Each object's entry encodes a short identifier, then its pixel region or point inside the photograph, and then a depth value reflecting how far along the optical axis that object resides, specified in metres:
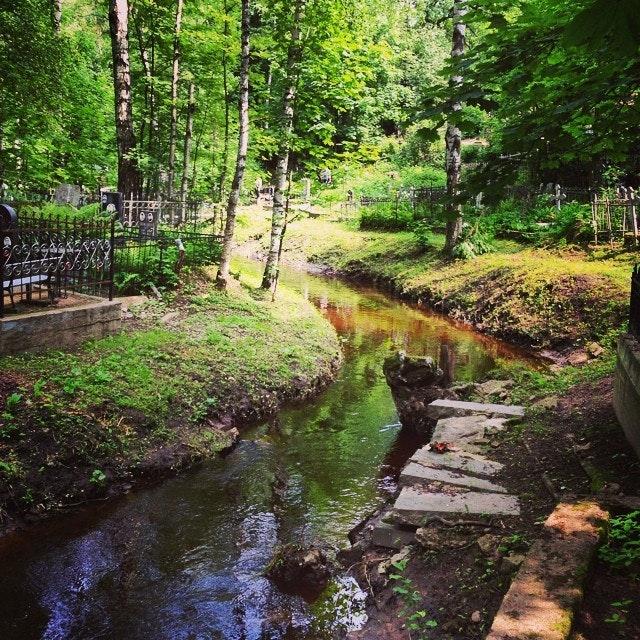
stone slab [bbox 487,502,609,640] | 3.22
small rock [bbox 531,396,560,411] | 8.20
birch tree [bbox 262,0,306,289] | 13.62
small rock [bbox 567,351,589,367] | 12.00
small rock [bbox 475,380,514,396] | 9.70
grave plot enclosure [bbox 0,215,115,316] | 8.12
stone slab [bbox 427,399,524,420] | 8.12
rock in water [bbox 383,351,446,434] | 9.58
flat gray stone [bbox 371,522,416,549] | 5.45
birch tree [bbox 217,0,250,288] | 12.68
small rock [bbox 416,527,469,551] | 4.98
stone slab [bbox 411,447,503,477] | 6.40
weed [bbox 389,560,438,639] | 4.13
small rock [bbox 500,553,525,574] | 4.24
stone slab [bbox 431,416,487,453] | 7.28
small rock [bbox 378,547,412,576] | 5.18
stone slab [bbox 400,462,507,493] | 6.01
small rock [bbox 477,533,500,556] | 4.68
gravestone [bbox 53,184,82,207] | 22.19
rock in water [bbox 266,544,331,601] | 5.39
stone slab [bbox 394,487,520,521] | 5.44
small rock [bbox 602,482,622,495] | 5.06
